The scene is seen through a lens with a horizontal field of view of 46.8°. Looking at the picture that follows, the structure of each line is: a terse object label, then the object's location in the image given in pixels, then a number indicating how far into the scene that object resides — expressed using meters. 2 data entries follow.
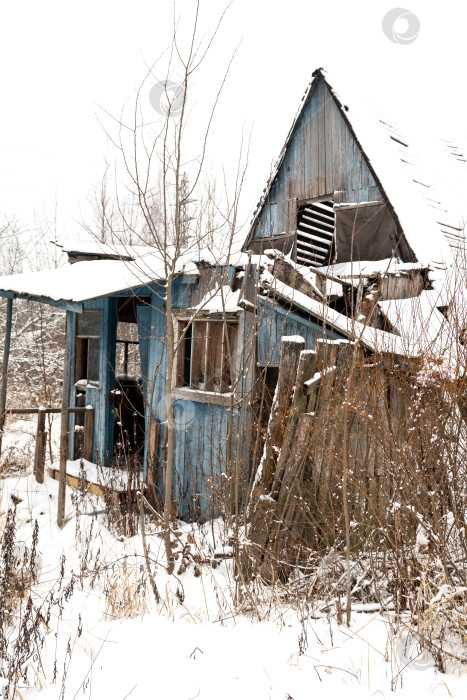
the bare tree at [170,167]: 3.92
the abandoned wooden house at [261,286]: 6.20
